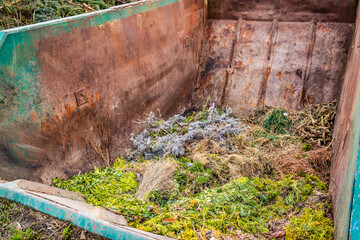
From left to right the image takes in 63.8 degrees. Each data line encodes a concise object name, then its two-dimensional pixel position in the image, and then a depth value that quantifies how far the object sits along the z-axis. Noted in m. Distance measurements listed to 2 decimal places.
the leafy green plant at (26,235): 1.66
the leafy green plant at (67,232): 1.64
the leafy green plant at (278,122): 4.09
